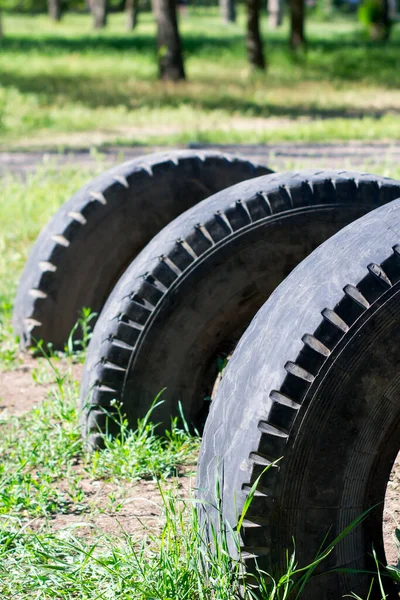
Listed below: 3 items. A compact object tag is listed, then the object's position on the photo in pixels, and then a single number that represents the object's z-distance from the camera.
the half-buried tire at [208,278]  7.79
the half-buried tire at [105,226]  10.07
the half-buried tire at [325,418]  5.16
